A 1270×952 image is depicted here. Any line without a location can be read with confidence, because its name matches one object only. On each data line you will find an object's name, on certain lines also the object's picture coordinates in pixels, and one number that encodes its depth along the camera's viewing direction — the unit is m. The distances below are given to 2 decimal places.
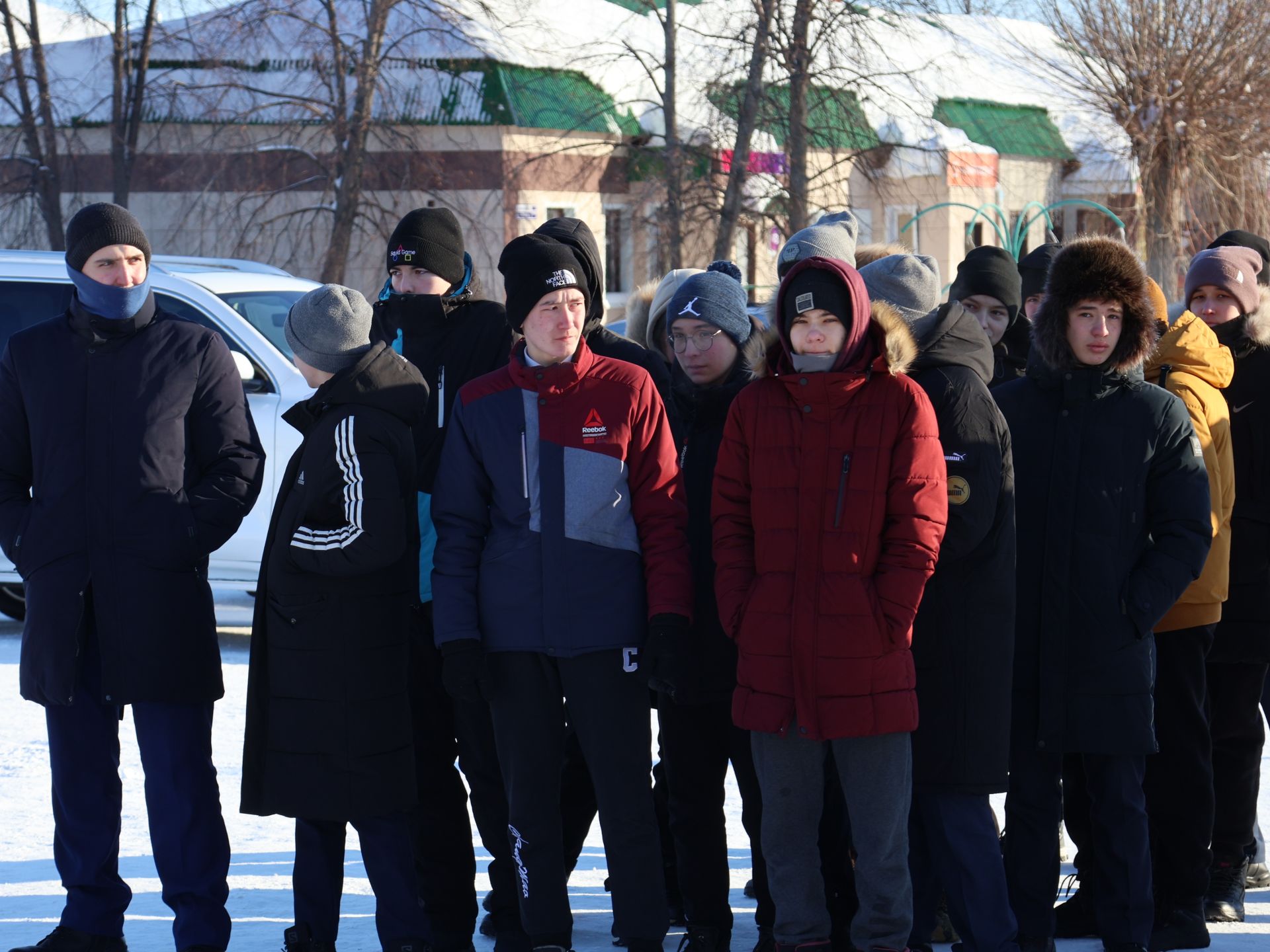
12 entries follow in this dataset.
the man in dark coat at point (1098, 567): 7.66
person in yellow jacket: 8.25
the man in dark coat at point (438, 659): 8.12
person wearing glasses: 7.93
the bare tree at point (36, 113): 41.16
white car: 15.99
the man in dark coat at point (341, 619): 7.41
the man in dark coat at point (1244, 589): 8.93
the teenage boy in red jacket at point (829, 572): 6.98
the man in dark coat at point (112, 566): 7.92
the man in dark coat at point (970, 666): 7.34
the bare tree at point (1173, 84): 45.06
